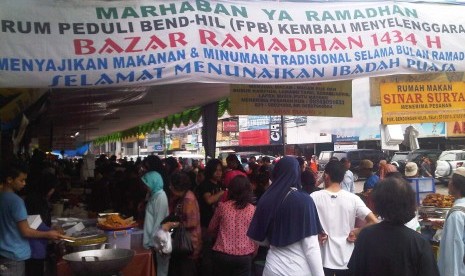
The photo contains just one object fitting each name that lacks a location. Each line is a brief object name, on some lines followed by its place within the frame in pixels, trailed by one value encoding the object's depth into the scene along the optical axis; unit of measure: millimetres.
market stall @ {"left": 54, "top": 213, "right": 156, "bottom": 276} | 4199
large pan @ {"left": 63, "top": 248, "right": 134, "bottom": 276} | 3770
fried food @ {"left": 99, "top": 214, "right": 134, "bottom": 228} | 5309
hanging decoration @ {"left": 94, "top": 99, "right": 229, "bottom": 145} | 14284
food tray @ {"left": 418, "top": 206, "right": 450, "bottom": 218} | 5852
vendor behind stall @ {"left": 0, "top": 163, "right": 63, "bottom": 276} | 4410
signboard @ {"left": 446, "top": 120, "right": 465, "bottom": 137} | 26266
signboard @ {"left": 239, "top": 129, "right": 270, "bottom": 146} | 38984
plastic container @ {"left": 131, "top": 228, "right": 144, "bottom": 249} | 5418
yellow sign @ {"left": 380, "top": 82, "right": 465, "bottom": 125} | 7129
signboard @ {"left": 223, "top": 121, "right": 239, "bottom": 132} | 43741
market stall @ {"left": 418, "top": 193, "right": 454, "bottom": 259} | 5336
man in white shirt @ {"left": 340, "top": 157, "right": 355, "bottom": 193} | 9938
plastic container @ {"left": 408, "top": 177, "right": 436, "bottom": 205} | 7145
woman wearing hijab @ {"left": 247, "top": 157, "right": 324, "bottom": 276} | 3371
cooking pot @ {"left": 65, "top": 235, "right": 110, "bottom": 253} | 4629
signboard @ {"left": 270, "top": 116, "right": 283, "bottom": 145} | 36331
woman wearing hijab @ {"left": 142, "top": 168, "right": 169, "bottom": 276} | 5141
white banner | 4117
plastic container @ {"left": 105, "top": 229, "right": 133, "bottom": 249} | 5176
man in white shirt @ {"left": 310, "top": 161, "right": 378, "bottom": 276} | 4461
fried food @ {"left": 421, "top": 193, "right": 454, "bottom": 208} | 6066
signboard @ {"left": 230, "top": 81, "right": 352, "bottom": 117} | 7797
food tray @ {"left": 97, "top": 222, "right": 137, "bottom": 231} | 5227
